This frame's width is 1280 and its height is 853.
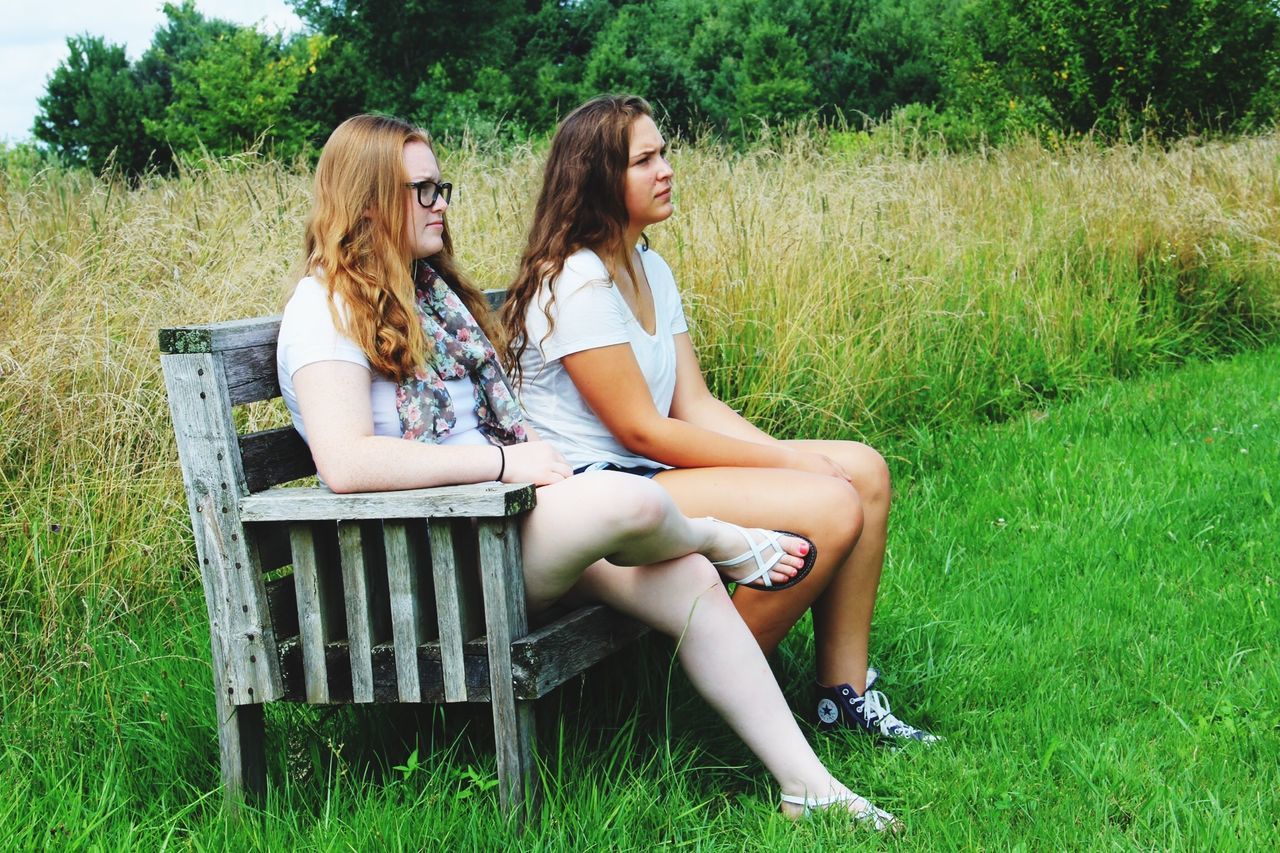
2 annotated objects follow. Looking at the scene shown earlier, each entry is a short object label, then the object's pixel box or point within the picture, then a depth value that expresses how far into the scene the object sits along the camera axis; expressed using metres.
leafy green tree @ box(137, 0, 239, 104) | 31.39
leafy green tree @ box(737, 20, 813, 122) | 26.42
